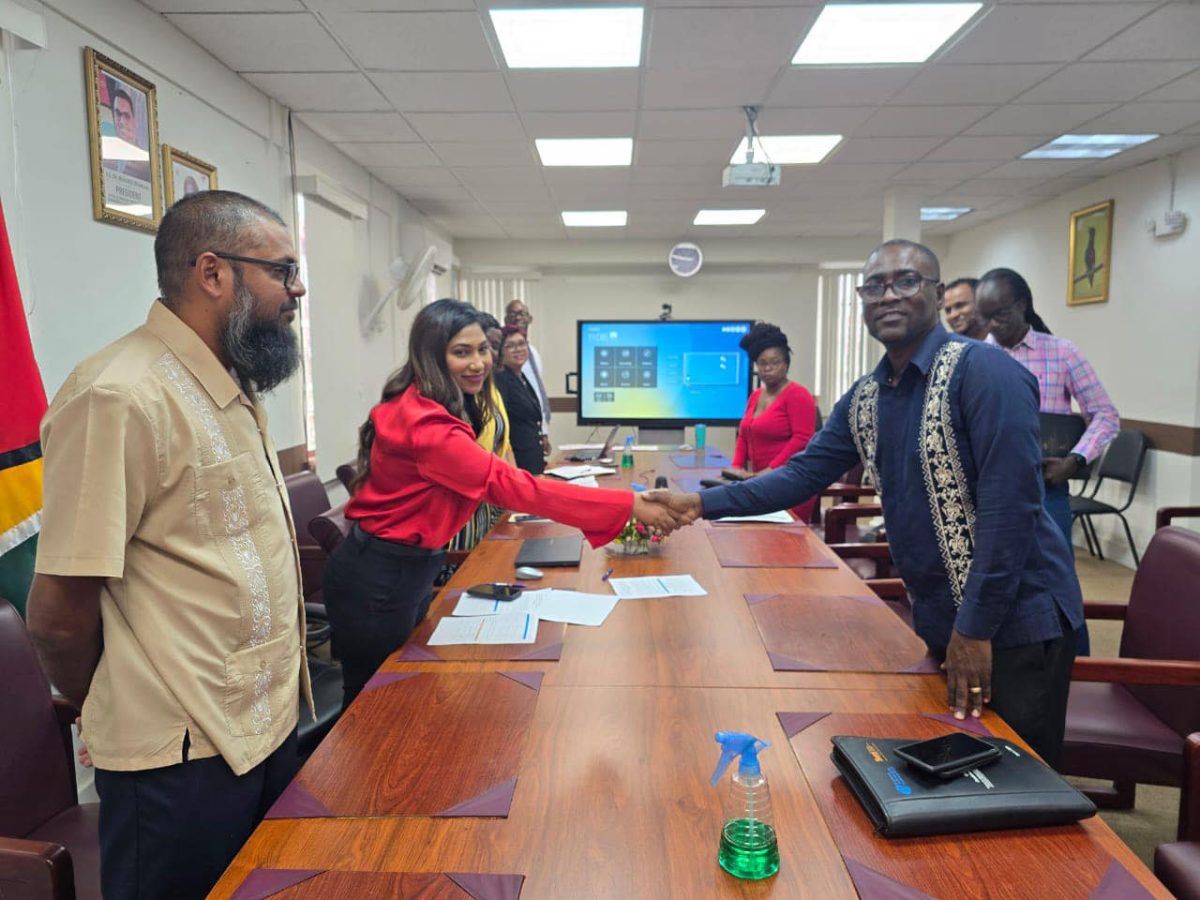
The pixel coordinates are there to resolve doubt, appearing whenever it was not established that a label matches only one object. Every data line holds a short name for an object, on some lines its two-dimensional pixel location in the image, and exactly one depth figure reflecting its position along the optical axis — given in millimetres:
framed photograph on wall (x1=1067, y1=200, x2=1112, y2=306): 5594
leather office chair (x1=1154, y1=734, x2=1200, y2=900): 1325
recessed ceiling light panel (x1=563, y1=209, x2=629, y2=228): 6895
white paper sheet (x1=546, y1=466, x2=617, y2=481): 4031
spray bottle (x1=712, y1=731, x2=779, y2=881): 962
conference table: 963
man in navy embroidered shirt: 1403
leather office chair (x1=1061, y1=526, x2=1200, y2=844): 1759
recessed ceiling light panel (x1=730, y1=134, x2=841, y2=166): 4579
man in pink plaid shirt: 2887
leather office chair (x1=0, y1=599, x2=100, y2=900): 1443
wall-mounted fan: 5660
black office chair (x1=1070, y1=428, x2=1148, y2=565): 5020
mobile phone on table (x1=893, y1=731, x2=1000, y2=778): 1104
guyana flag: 1913
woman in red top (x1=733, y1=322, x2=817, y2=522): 3895
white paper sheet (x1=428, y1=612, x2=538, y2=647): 1763
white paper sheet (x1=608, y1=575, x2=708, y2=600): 2104
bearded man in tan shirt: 1074
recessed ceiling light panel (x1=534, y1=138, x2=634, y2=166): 4605
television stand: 6031
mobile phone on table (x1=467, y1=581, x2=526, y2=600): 2045
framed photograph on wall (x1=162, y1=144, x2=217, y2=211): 2977
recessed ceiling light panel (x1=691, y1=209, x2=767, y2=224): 6895
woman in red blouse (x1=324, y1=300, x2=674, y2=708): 1876
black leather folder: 1033
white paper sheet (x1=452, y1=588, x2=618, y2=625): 1914
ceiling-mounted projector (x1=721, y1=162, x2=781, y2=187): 3912
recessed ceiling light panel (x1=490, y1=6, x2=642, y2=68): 2912
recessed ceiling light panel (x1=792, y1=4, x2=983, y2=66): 2881
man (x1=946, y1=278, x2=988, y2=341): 3314
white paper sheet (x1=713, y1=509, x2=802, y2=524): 3041
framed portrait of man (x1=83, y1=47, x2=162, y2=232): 2551
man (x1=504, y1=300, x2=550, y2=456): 5184
